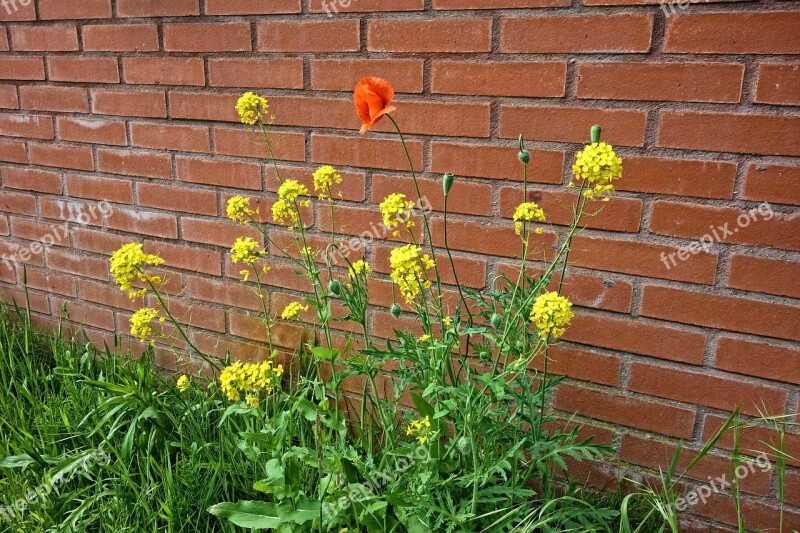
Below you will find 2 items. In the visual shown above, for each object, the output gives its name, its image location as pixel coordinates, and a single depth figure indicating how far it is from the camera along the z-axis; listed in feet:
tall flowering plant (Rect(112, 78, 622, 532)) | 4.66
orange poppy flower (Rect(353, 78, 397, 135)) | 4.73
